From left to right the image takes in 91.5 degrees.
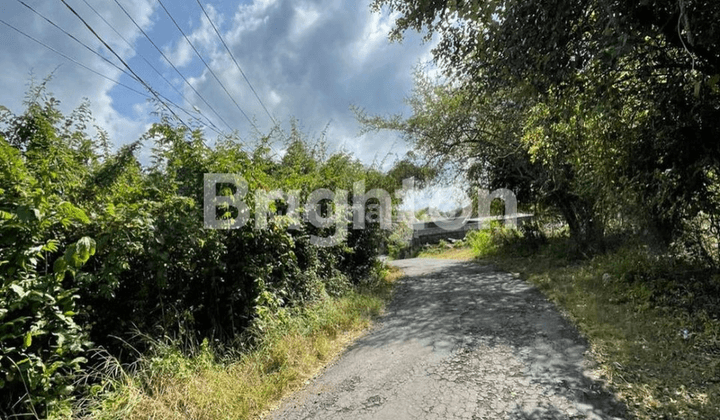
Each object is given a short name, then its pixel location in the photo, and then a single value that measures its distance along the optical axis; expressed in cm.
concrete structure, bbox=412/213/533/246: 2552
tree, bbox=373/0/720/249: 327
